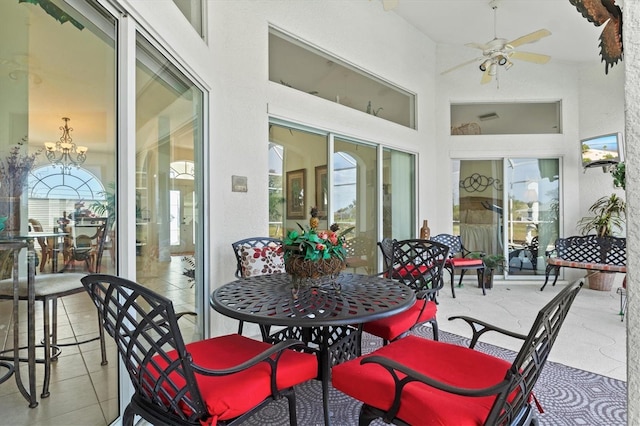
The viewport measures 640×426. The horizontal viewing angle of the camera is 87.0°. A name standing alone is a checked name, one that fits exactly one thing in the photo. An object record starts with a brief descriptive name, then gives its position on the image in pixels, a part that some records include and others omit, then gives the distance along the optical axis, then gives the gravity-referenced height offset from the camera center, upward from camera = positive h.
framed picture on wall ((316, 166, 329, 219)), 4.22 +0.28
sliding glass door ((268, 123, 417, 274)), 3.83 +0.35
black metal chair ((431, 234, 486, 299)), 5.01 -0.73
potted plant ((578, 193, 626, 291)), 5.09 -0.16
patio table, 1.53 -0.46
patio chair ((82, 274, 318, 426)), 1.15 -0.66
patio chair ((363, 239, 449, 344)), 2.17 -0.58
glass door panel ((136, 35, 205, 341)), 2.05 +0.25
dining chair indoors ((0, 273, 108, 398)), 1.84 -0.47
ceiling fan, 4.00 +1.95
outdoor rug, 1.94 -1.19
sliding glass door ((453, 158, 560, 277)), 5.91 +0.09
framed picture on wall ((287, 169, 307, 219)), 3.92 +0.25
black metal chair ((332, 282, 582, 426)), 1.10 -0.68
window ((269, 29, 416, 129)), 3.83 +1.77
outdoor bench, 4.77 -0.59
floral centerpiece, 1.89 -0.22
